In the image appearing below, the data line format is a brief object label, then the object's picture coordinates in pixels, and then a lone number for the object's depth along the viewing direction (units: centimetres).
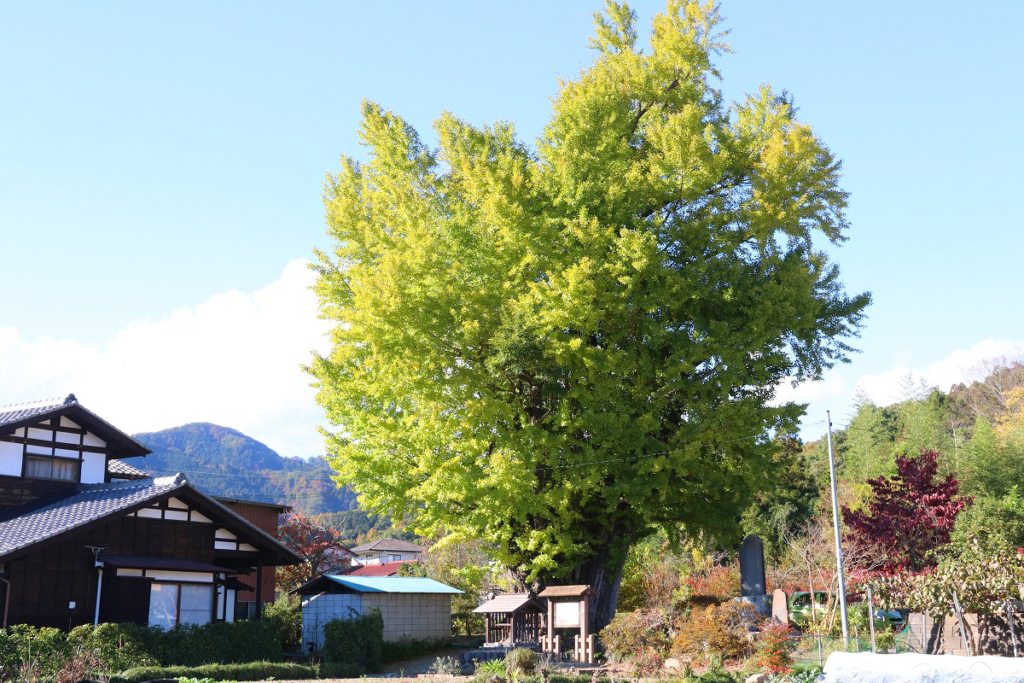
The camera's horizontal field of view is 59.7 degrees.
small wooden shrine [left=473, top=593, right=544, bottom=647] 2489
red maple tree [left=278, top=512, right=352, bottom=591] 4316
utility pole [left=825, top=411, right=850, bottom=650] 2262
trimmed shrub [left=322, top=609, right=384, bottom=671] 2736
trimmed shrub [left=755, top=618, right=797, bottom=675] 1817
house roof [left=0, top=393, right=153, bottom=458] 2747
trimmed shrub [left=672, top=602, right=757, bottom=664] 1866
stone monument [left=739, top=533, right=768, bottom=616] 3058
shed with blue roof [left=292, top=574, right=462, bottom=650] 3269
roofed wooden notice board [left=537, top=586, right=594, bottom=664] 2283
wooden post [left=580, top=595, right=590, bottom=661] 2286
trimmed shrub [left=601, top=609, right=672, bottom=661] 1903
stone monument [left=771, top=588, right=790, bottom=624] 2942
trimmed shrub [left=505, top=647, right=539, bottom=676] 1828
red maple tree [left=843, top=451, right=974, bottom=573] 3083
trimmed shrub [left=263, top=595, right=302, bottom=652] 3081
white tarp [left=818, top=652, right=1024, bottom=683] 1262
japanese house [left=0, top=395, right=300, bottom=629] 2388
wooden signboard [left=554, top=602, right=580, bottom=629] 2342
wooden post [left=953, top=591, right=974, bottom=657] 2144
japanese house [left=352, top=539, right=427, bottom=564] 8512
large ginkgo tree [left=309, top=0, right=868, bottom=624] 2356
